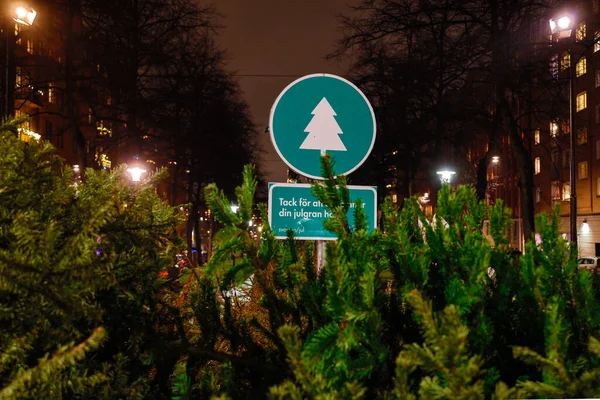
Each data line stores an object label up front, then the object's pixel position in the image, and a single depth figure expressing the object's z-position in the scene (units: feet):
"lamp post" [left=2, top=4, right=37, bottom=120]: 45.96
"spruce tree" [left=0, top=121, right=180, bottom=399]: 4.08
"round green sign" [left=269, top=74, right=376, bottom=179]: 13.78
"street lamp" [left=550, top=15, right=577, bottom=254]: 50.90
